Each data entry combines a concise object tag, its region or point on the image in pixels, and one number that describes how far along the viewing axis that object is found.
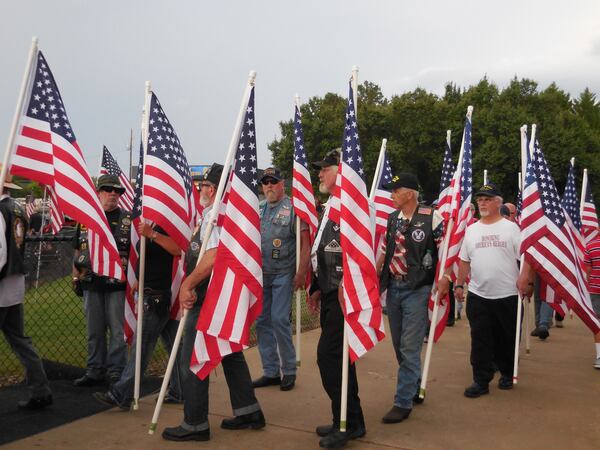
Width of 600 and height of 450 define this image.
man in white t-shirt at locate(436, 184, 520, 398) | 6.11
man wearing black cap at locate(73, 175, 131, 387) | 5.97
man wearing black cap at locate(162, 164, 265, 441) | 4.47
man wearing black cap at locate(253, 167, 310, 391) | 6.03
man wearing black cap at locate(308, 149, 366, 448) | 4.42
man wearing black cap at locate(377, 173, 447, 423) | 5.10
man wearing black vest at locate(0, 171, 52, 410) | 4.84
